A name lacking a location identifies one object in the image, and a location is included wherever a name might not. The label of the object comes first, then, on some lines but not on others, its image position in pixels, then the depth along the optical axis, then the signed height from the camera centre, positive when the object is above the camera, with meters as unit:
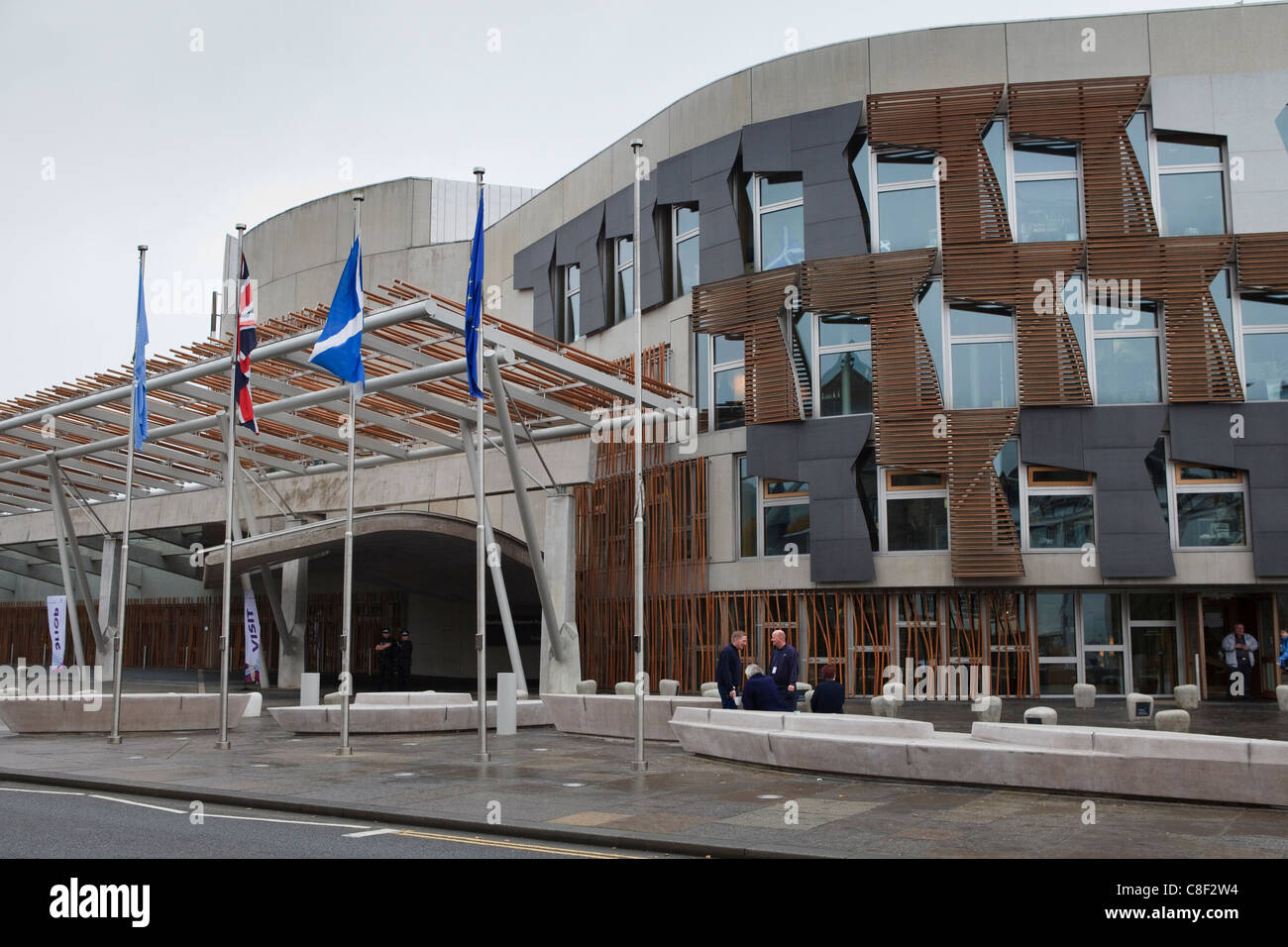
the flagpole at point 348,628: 17.06 -0.39
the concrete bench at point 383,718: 20.48 -2.04
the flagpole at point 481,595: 15.96 +0.06
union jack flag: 18.64 +4.16
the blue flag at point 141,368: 20.62 +4.11
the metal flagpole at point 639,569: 14.61 +0.38
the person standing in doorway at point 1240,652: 25.19 -1.34
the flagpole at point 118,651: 19.19 -0.74
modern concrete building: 25.72 +5.23
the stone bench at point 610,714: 18.67 -1.90
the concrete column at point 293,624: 38.16 -0.69
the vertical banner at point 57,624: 33.38 -0.50
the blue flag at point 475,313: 16.81 +4.11
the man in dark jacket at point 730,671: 16.47 -1.03
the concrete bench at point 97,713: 20.77 -1.90
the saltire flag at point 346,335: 17.56 +3.96
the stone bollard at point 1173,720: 15.00 -1.67
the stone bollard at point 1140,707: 20.06 -2.02
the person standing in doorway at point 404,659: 30.32 -1.48
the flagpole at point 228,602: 18.06 +0.03
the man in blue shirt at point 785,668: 16.28 -0.99
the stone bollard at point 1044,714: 15.37 -1.62
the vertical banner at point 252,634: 33.83 -0.88
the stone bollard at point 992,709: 17.67 -1.75
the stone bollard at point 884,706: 19.61 -1.88
